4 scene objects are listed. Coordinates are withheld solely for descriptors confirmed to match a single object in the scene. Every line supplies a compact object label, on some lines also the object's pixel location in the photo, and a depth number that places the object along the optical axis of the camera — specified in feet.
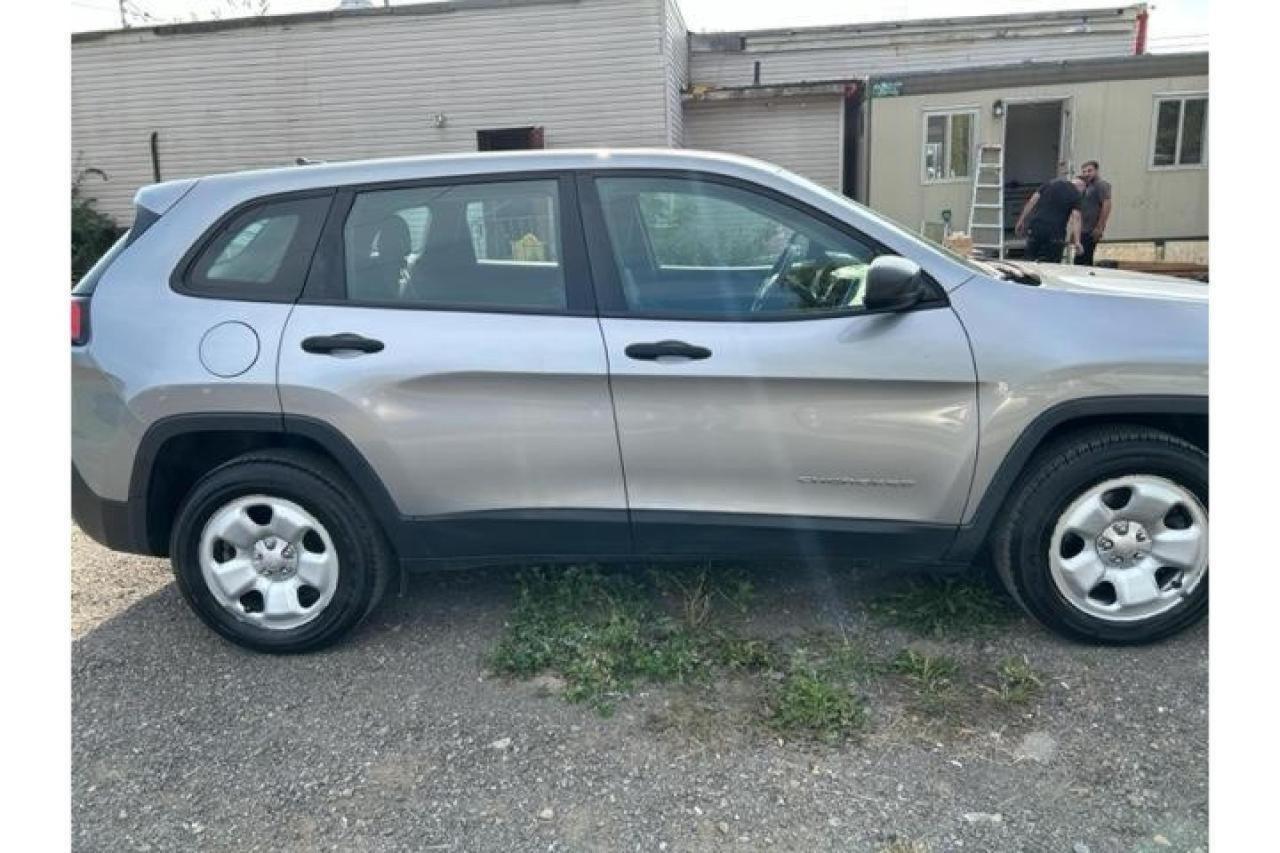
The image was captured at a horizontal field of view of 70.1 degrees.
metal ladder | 47.73
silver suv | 9.57
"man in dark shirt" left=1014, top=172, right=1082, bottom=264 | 36.55
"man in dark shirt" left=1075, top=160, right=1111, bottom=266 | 37.58
